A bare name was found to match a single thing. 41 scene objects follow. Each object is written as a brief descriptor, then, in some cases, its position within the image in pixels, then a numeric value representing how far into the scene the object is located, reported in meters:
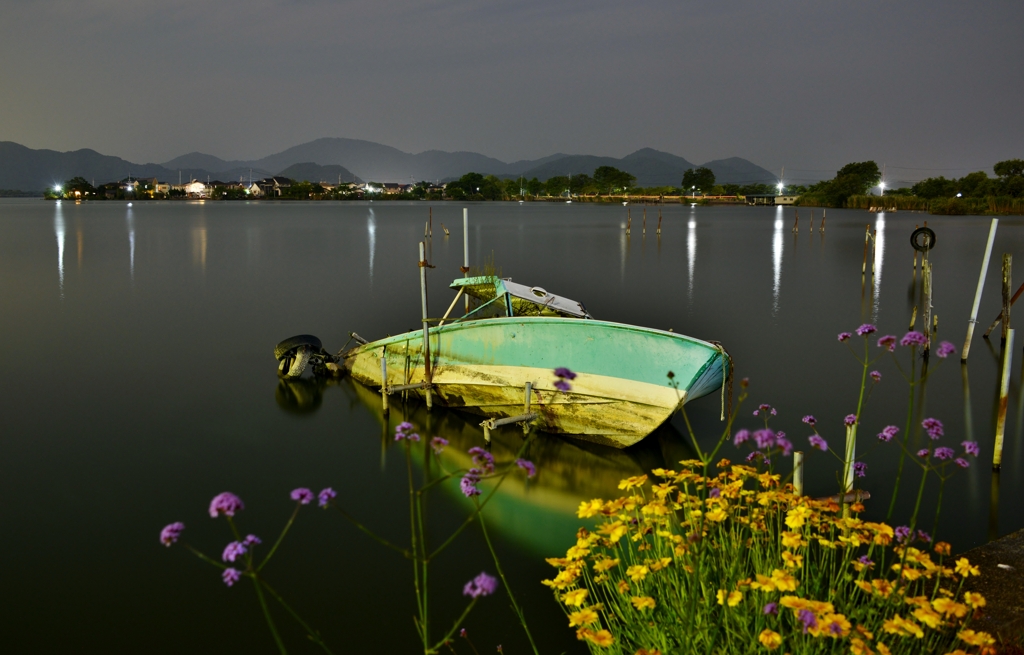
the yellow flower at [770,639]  3.75
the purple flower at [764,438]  3.97
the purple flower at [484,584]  3.26
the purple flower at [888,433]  5.19
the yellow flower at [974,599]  4.14
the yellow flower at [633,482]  5.06
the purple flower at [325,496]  3.58
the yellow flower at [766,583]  3.91
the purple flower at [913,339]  4.42
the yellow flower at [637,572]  4.48
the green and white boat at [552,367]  11.02
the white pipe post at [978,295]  15.48
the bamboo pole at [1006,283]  14.52
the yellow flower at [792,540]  4.54
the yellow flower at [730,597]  4.04
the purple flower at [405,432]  4.05
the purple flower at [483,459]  3.86
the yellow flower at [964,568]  4.48
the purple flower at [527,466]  3.87
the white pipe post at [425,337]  12.98
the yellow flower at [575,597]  4.35
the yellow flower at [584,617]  4.23
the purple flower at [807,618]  3.32
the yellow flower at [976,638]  3.97
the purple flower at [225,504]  3.22
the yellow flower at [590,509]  4.88
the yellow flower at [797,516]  4.54
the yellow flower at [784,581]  3.86
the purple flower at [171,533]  3.29
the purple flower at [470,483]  4.02
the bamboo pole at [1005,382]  9.44
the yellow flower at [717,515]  4.54
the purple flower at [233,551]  3.28
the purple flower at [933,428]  4.35
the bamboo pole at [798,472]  6.85
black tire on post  18.69
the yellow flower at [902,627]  3.78
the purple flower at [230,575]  3.38
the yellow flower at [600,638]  4.11
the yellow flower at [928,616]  3.79
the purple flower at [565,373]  3.67
